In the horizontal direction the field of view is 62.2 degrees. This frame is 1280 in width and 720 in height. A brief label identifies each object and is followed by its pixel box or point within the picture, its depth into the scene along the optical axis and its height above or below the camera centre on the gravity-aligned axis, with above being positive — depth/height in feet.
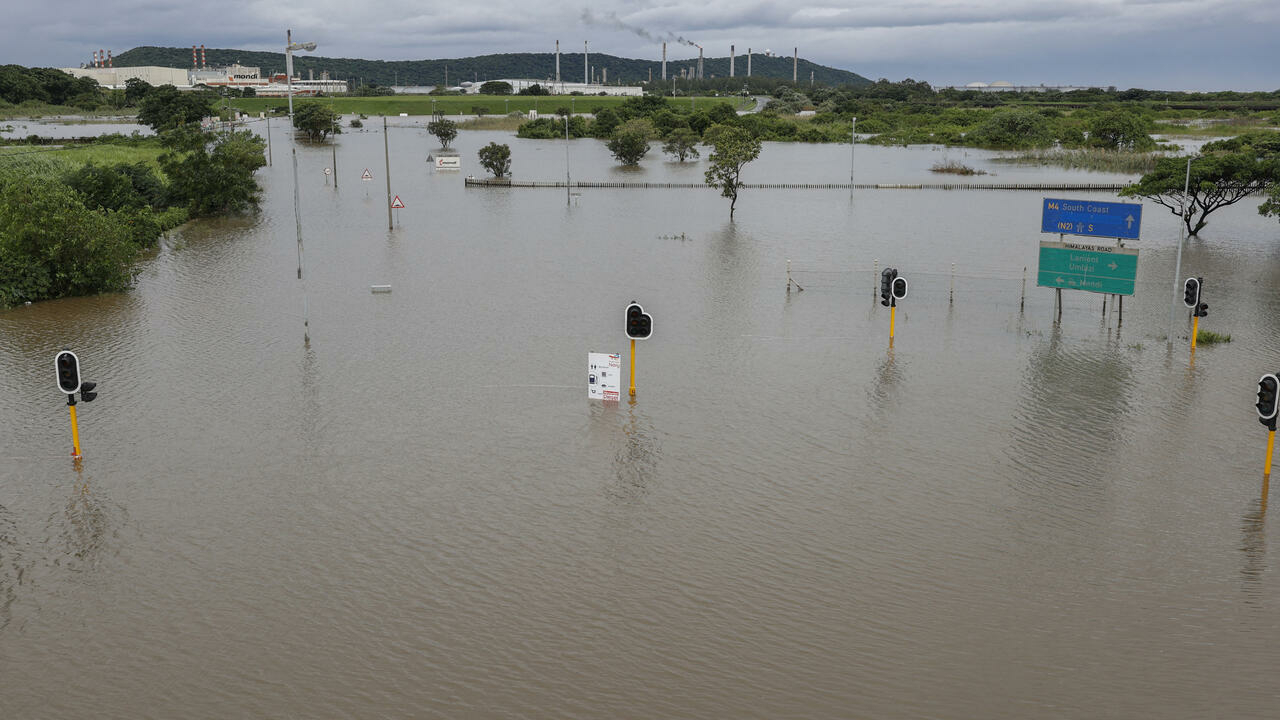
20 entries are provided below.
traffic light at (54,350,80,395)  64.03 -13.69
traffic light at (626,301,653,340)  76.28 -12.12
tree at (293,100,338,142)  428.97 +10.31
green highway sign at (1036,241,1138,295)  102.89 -10.41
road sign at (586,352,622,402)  78.95 -16.51
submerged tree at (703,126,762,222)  195.42 -0.60
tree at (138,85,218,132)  419.74 +14.37
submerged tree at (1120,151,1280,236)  156.97 -2.28
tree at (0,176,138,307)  116.88 -11.58
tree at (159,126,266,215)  198.18 -6.44
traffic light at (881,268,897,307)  95.36 -11.35
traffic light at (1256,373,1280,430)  57.82 -12.71
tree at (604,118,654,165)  317.63 +1.92
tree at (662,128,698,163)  348.90 +2.18
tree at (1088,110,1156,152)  330.95 +8.88
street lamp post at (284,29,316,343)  94.60 +8.37
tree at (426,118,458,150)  392.47 +6.25
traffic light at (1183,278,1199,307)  92.89 -11.28
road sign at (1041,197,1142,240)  102.22 -5.64
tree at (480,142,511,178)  270.63 -2.53
